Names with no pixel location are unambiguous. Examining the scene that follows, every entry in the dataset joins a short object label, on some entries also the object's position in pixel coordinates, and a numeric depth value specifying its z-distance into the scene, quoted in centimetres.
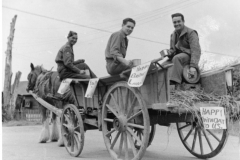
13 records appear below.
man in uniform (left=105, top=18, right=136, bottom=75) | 432
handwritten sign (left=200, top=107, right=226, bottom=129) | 335
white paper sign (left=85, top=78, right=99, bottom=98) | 464
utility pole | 1463
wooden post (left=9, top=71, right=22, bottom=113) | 1627
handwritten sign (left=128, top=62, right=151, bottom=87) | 356
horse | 695
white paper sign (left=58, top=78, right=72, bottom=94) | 529
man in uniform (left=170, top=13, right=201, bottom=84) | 387
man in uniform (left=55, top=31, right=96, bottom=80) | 575
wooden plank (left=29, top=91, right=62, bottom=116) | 659
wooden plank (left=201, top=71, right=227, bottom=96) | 383
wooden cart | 362
